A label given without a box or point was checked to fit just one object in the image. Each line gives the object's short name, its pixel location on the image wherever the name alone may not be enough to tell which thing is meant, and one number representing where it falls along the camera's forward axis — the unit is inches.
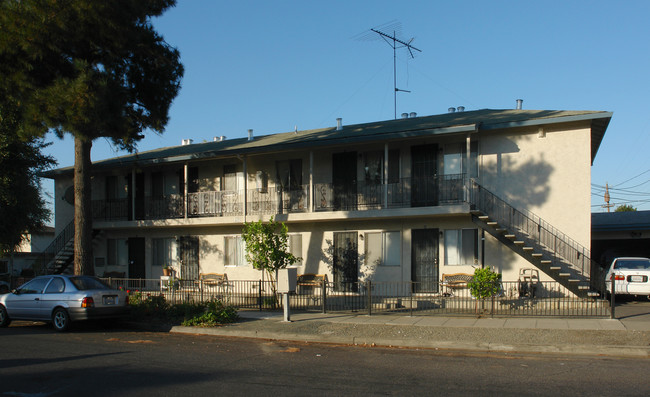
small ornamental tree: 709.3
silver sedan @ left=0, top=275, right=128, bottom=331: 560.1
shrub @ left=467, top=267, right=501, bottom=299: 588.7
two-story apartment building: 708.0
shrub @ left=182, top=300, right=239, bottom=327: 580.6
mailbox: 588.4
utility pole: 2429.5
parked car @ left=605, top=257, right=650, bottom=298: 676.7
